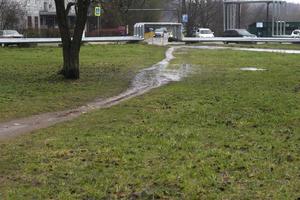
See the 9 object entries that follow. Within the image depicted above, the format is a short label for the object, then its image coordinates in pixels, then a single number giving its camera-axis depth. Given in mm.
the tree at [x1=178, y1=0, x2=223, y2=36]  87750
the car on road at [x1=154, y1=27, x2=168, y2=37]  53844
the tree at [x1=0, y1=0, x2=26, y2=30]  73375
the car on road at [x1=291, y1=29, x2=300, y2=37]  76150
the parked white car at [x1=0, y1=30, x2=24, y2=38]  59403
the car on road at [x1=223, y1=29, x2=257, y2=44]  65000
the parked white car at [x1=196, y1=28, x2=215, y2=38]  74438
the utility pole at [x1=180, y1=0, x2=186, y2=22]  88062
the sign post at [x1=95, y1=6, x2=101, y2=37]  78625
